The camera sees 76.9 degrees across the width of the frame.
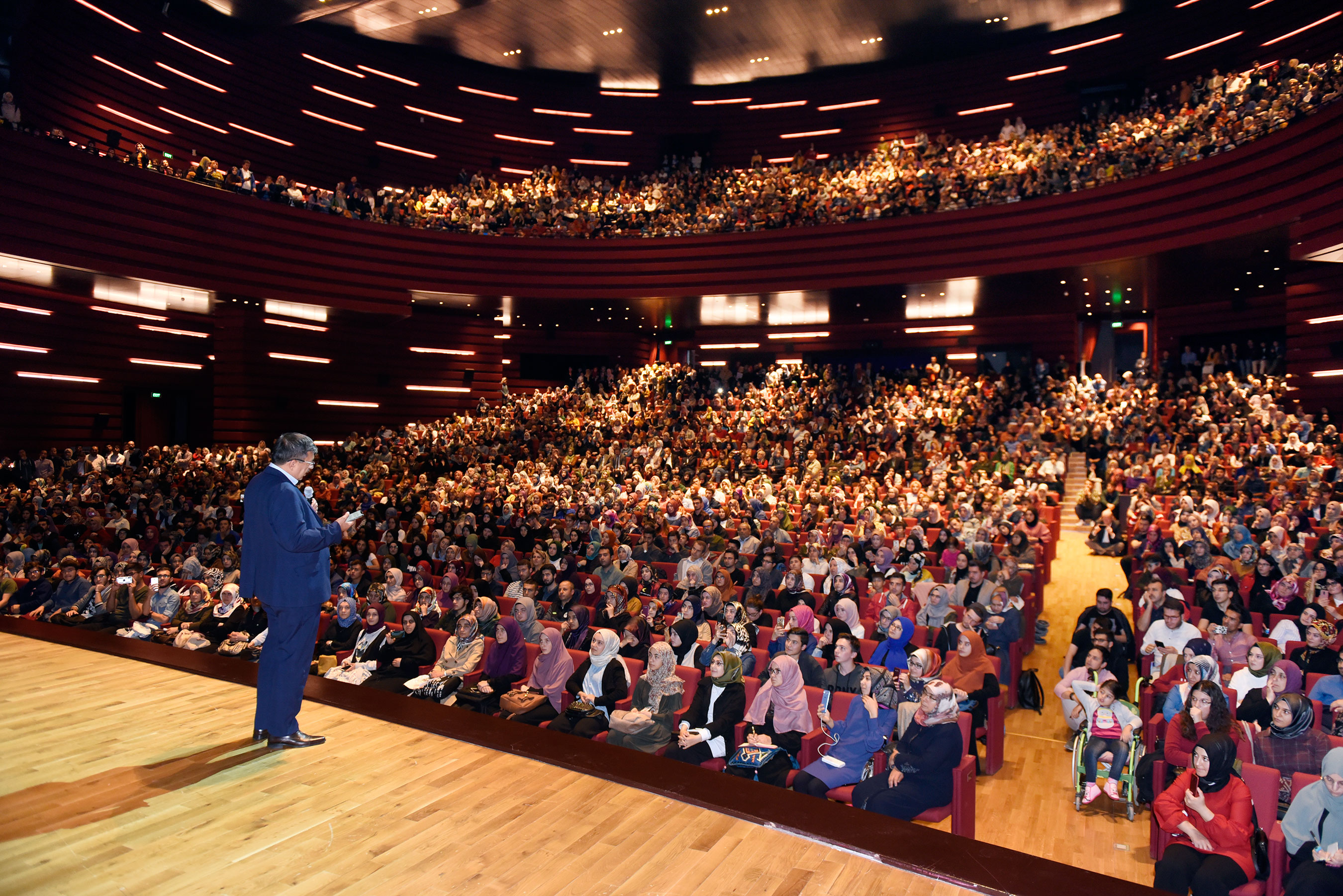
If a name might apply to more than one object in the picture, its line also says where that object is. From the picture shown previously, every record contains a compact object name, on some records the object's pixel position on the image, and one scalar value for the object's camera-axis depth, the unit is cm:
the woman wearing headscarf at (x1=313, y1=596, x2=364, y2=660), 582
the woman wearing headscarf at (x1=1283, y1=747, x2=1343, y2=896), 288
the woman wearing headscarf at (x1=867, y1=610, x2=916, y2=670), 513
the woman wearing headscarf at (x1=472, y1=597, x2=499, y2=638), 552
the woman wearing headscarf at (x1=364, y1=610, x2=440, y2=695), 524
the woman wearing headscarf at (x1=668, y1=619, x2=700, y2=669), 526
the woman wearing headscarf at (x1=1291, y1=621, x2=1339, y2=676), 458
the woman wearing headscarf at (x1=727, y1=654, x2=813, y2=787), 421
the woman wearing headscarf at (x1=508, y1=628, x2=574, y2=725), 498
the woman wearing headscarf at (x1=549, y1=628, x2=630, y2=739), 452
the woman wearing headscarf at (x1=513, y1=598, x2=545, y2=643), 542
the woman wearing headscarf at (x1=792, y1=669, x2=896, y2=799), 400
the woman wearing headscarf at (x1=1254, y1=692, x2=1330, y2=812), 370
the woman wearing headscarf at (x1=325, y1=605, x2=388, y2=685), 531
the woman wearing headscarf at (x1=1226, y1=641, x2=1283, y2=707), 437
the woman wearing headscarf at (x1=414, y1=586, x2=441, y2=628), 614
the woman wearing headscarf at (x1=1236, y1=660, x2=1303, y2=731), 407
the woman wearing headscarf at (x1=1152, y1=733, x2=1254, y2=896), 310
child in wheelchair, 423
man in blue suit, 291
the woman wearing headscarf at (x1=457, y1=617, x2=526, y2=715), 511
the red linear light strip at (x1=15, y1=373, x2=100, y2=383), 1352
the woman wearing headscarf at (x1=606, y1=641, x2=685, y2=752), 437
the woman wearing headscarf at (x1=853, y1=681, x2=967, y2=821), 368
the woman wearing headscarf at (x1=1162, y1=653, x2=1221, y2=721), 420
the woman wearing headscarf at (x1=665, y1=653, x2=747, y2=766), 422
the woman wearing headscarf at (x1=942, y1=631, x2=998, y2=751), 468
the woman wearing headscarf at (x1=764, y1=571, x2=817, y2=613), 645
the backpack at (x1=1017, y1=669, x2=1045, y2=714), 564
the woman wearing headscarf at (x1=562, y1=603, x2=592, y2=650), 571
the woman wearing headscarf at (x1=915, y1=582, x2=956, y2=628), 602
